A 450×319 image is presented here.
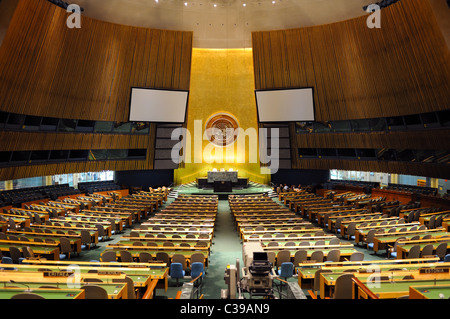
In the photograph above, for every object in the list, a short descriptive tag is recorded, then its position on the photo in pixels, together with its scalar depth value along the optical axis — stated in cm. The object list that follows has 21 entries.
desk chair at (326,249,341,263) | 830
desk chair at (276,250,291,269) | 838
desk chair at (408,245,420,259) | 841
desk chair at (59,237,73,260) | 977
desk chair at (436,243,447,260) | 862
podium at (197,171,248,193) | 2597
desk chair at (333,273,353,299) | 566
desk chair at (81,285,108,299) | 471
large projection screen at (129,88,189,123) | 2276
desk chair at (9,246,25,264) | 824
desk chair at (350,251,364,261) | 806
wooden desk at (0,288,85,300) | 445
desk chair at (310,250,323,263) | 826
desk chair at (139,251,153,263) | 808
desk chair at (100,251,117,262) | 793
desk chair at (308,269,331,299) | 648
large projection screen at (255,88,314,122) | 2278
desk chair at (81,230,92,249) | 1101
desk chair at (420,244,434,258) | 845
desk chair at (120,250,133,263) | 802
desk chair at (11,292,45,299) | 386
